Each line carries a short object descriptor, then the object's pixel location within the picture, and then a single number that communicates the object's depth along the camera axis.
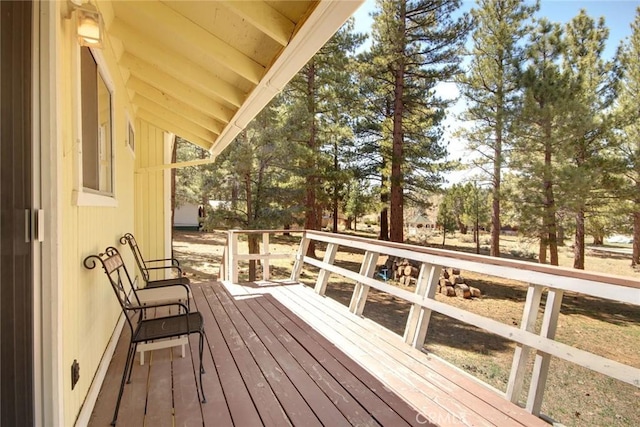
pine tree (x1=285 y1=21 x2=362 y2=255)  11.83
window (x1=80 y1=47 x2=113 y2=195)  2.08
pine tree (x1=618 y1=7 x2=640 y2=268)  10.52
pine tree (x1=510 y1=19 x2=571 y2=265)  10.68
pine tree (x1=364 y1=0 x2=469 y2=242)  11.55
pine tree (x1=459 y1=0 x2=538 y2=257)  12.03
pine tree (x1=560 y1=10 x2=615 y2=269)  10.34
